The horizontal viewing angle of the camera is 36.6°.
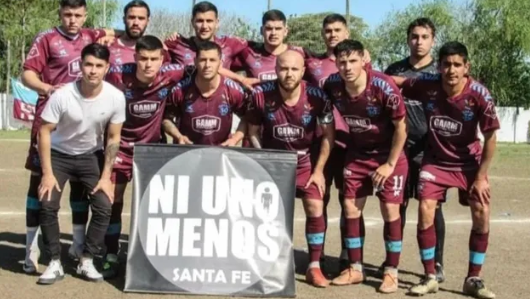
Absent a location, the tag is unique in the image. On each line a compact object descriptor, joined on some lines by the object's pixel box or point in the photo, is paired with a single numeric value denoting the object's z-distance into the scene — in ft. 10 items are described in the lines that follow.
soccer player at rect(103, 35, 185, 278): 24.43
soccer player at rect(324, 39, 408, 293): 23.27
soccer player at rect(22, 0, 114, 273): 24.91
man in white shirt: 22.82
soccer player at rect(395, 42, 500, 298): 22.99
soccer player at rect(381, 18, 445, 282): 25.40
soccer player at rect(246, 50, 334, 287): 24.09
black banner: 22.44
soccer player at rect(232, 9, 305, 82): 26.53
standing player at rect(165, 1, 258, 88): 26.43
